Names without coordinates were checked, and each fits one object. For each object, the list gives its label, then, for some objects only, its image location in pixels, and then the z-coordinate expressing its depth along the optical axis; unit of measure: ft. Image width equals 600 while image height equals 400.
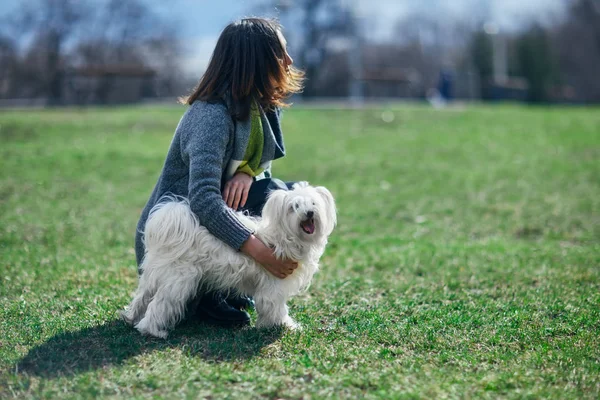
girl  13.84
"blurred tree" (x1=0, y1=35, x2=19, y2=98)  105.91
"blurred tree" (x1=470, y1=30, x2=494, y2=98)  179.73
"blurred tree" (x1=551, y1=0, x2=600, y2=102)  197.16
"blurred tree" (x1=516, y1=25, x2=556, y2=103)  171.63
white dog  13.60
